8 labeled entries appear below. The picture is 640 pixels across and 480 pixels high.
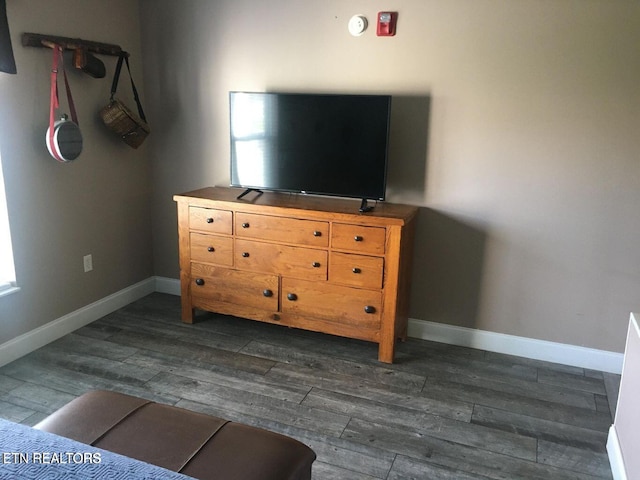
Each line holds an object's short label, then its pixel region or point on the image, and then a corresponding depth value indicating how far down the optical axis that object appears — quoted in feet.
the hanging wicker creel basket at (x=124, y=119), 11.12
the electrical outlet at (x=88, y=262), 11.43
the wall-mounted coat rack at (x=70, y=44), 9.43
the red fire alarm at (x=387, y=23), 10.02
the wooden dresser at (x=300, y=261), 9.76
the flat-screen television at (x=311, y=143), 9.92
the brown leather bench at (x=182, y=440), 4.95
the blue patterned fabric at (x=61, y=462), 4.05
